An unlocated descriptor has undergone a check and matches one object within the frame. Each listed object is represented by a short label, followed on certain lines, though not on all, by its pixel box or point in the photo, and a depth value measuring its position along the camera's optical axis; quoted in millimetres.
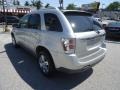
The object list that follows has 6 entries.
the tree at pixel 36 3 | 37752
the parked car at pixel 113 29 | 5568
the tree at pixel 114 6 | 53487
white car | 2042
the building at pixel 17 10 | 18714
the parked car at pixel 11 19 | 14449
